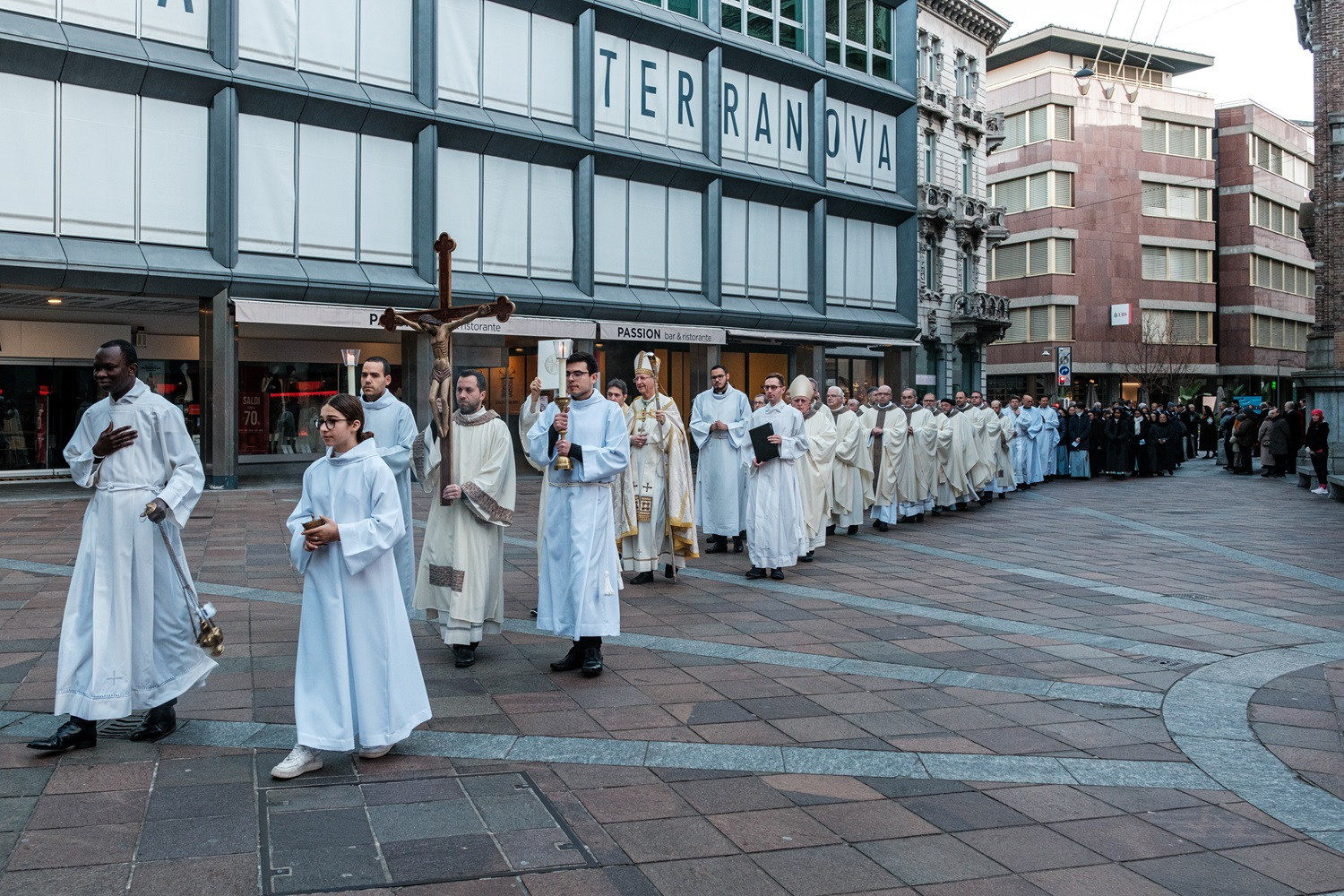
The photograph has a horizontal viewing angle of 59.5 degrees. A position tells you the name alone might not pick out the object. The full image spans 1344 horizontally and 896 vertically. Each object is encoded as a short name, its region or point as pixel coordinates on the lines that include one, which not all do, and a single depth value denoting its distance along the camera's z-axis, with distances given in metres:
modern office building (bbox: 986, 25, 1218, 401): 57.88
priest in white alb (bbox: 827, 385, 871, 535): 15.15
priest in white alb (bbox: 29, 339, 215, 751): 5.25
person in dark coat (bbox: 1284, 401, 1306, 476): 27.84
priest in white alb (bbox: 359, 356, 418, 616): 7.48
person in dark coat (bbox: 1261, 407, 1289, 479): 27.53
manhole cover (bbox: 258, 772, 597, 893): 3.90
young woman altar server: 4.96
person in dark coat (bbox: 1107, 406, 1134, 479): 29.08
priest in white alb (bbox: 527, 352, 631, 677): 6.83
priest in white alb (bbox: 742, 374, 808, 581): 10.92
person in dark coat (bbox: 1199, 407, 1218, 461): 40.81
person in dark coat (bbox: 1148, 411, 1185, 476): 29.89
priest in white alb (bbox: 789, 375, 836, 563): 12.70
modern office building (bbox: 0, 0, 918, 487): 19.73
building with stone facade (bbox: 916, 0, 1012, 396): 39.06
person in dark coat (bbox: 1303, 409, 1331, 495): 22.14
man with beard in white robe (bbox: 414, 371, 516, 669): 6.93
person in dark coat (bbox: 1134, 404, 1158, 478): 29.61
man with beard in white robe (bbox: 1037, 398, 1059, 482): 27.48
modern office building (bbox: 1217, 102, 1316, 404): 63.19
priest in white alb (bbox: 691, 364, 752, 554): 12.98
